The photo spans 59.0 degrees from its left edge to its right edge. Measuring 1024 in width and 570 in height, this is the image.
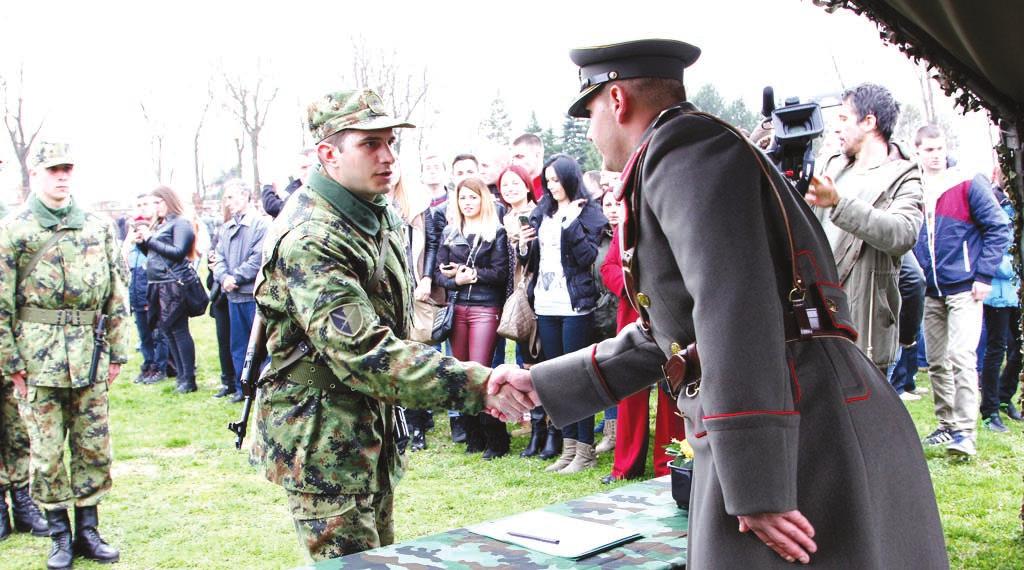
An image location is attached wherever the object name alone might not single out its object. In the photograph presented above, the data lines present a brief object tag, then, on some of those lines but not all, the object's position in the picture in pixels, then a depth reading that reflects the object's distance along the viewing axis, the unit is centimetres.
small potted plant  362
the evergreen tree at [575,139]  3472
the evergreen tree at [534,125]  3562
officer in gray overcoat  198
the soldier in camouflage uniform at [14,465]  567
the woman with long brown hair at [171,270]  995
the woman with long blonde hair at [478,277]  720
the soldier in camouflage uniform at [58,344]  512
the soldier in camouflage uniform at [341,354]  295
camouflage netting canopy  342
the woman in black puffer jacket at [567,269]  664
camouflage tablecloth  309
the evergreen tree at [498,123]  4303
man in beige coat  414
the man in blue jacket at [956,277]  643
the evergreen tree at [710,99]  3912
